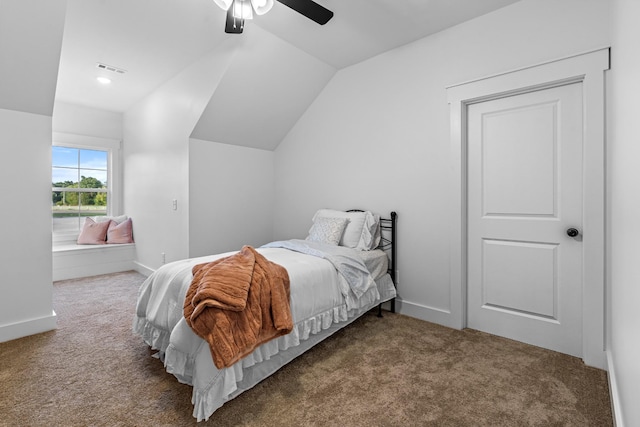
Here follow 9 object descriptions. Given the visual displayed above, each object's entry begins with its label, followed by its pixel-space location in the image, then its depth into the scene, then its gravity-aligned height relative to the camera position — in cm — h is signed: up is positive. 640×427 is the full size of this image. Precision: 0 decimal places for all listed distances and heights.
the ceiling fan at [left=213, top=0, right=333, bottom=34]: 191 +130
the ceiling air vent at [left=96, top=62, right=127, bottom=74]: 346 +166
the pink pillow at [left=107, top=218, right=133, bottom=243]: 471 -30
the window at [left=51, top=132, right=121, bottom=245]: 470 +51
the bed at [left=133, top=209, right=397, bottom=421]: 156 -61
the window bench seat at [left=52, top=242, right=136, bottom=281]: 418 -67
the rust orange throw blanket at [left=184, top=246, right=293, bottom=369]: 147 -48
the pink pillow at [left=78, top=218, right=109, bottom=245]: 464 -30
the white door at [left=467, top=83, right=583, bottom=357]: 218 -5
